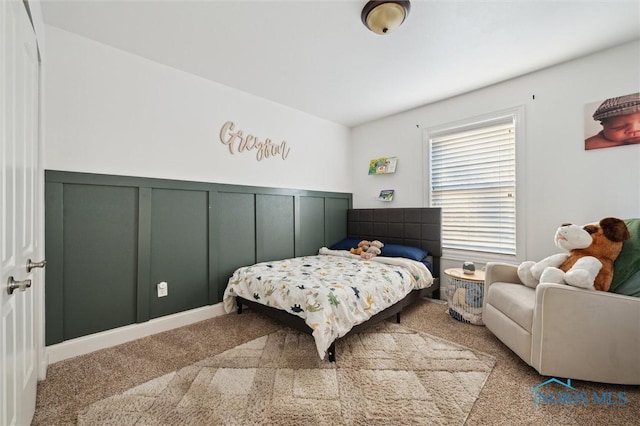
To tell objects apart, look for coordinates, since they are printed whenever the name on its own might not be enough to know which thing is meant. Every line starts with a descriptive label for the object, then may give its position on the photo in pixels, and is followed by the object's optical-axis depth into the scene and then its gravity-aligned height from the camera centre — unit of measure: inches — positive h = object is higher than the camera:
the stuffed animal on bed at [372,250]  132.6 -19.1
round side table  104.1 -32.5
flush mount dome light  71.8 +53.4
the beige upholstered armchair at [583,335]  64.7 -29.7
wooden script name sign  120.4 +32.3
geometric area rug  58.6 -43.4
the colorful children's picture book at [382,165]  157.0 +27.8
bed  80.7 -24.5
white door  38.6 -0.1
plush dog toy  70.7 -11.7
